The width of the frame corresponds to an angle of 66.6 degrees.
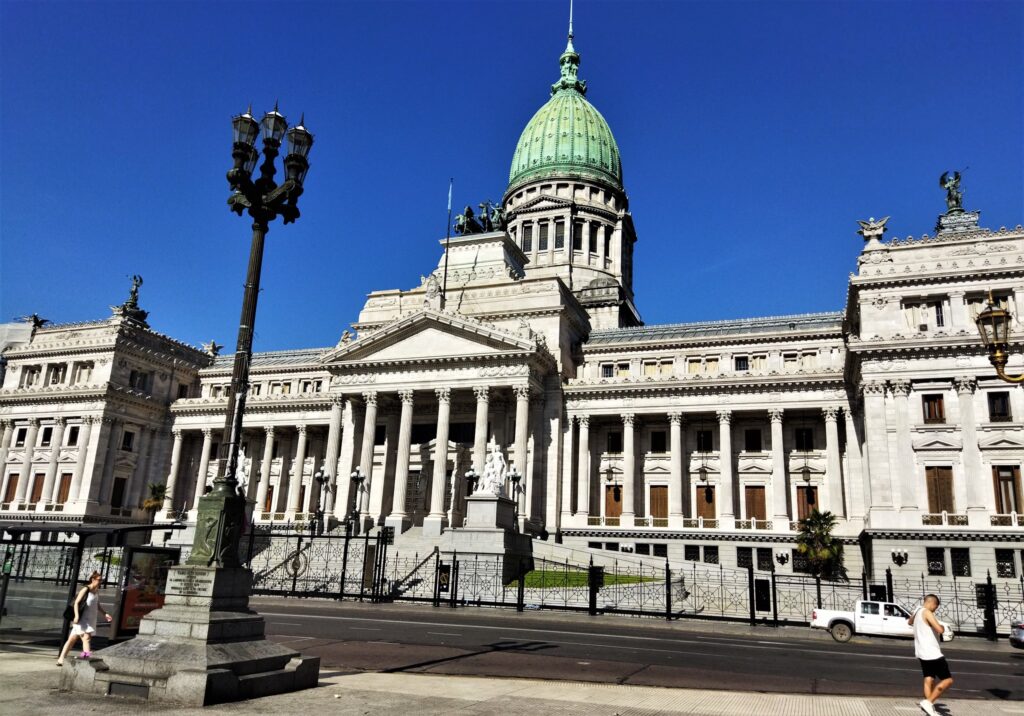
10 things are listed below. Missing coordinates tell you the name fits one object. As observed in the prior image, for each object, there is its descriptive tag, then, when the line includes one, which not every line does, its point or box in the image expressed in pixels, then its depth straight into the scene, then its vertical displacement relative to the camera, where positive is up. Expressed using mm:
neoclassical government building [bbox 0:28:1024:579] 40969 +8756
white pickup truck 25422 -1946
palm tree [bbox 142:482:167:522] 60125 +2508
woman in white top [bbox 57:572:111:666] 13609 -1469
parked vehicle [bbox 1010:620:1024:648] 25000 -2230
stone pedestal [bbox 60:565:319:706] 10562 -1712
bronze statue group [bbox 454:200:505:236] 70312 +28817
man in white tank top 10820 -1267
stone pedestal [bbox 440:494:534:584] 36938 +446
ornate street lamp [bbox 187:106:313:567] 12172 +4959
